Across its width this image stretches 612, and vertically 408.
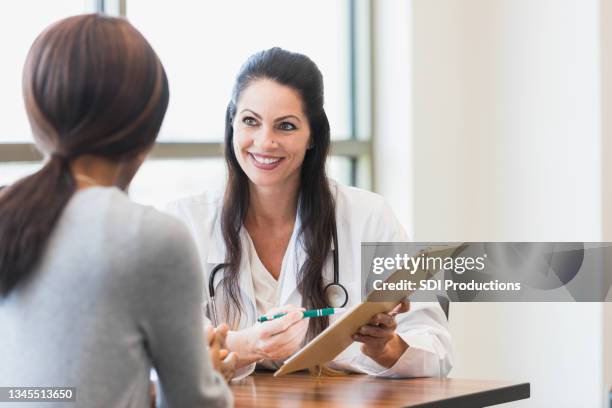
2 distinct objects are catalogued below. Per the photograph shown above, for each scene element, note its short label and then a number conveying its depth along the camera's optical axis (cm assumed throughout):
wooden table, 261
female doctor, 297
